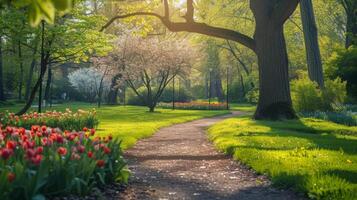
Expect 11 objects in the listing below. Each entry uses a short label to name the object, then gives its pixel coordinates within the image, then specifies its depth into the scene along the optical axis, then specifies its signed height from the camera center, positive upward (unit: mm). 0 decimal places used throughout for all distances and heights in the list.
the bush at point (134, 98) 48028 -3
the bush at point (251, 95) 42925 +346
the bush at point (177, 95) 49584 +350
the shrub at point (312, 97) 21344 +83
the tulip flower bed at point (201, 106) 39375 -706
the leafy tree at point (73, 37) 16336 +2334
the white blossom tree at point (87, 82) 56281 +2059
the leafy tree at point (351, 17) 32688 +6174
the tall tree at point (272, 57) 17422 +1684
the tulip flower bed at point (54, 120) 13750 -741
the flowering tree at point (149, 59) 34094 +3136
